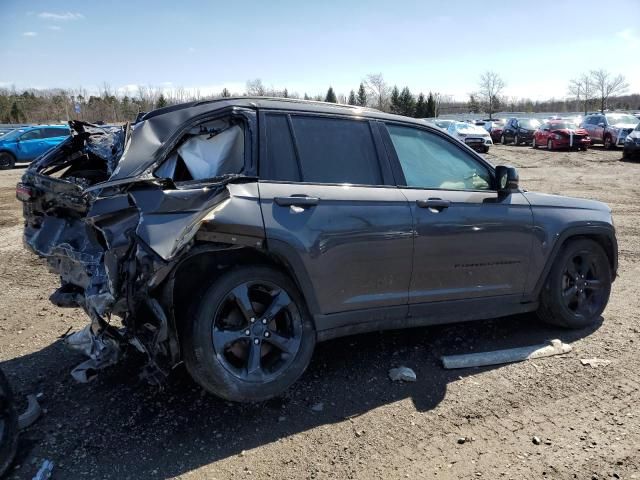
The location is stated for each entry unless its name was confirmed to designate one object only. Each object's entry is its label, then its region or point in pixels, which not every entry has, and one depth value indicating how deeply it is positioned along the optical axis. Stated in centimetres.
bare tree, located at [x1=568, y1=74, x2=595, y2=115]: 6818
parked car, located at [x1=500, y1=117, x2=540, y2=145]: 3045
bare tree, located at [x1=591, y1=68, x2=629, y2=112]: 6450
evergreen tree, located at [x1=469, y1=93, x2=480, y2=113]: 7456
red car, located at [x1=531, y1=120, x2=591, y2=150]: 2461
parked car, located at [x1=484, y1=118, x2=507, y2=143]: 3441
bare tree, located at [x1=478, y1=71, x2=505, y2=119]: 7144
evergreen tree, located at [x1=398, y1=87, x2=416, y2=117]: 6328
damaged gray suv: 291
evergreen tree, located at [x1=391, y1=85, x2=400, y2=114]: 6454
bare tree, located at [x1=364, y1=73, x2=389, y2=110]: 6775
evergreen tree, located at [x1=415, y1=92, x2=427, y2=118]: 6275
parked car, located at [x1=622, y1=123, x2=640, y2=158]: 1931
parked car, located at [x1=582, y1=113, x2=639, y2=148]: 2422
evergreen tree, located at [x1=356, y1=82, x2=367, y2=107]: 6868
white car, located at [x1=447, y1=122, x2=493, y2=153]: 2605
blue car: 1992
